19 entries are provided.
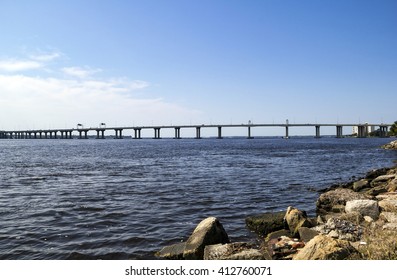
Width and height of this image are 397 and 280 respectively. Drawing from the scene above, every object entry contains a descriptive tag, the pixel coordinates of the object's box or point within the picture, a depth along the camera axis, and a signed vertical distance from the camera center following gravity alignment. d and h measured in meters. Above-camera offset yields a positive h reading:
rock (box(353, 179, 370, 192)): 20.31 -3.70
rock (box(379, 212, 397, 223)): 9.75 -2.88
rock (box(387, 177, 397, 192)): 16.86 -3.22
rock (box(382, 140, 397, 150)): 74.69 -4.17
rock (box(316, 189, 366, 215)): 14.56 -3.28
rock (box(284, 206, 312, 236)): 10.83 -3.21
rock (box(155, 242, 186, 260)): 9.25 -3.61
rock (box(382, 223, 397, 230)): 8.79 -2.81
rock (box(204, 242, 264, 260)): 7.83 -3.18
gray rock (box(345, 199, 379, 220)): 11.07 -2.85
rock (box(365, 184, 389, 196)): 17.37 -3.51
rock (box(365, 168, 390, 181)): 23.18 -3.38
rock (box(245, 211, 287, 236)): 11.94 -3.58
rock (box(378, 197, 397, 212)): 11.39 -2.91
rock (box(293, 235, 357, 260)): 6.66 -2.64
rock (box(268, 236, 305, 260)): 8.65 -3.40
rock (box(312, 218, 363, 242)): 8.75 -3.00
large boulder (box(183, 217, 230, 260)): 9.12 -3.22
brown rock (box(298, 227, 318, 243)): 9.37 -3.20
